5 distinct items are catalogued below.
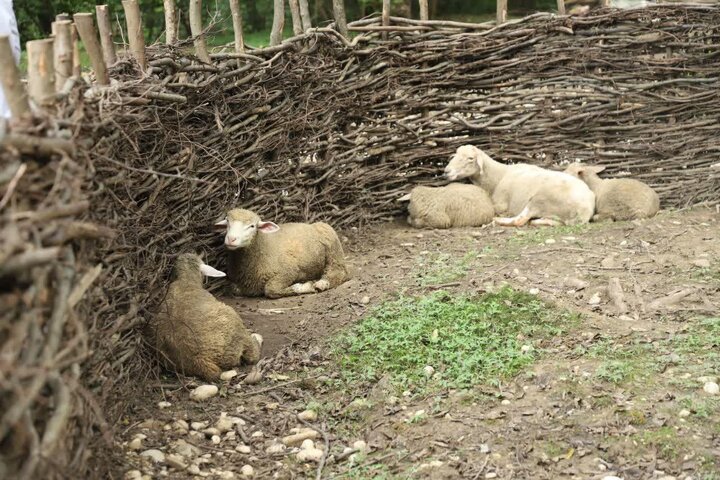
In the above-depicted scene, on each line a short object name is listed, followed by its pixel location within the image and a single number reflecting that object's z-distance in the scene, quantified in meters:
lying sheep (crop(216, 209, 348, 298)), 13.25
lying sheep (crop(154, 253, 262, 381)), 10.27
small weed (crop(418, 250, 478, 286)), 13.17
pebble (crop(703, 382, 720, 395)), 9.03
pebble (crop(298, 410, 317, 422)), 9.74
